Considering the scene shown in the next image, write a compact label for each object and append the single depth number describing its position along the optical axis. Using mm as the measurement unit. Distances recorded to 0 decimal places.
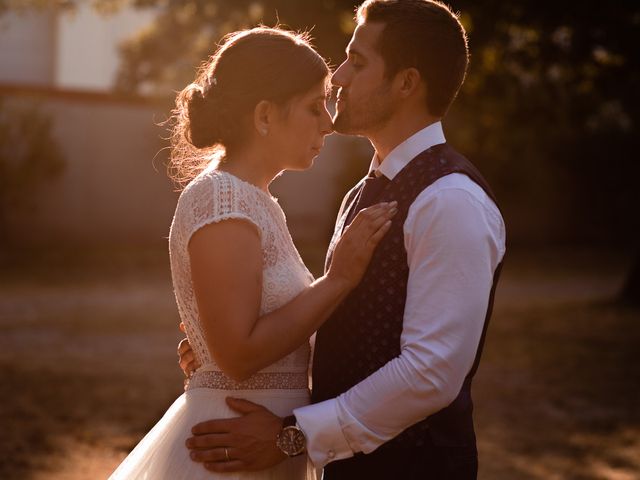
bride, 2402
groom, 2279
